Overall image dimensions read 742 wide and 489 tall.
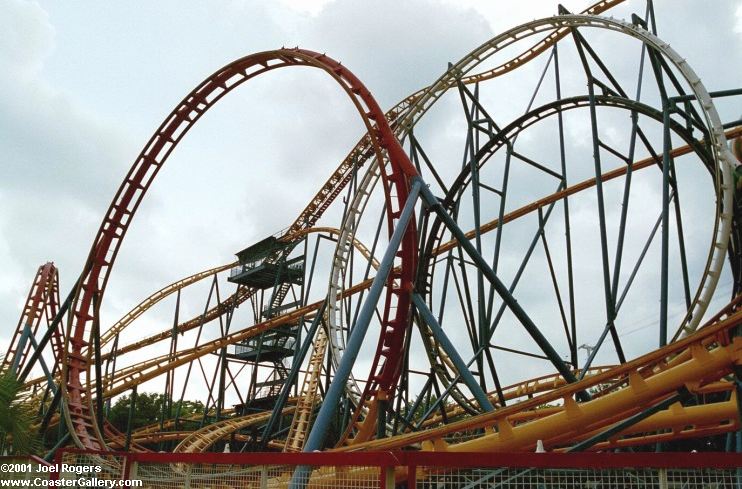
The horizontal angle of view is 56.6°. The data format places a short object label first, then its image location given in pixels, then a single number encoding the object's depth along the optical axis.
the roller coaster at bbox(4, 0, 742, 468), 5.31
